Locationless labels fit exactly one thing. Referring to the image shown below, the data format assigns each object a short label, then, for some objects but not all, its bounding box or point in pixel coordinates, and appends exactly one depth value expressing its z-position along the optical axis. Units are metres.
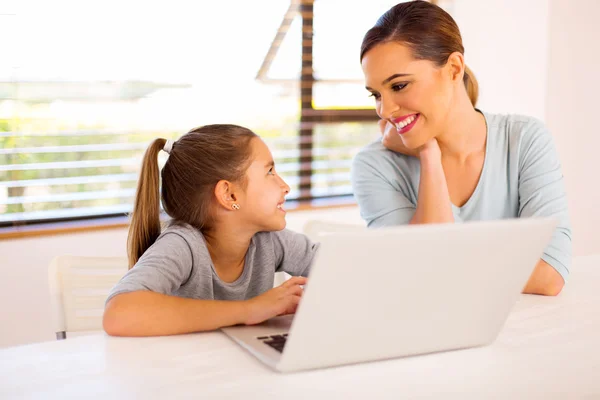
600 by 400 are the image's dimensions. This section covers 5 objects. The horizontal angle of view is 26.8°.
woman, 1.84
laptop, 1.33
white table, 1.36
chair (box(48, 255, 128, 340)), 1.77
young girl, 1.72
